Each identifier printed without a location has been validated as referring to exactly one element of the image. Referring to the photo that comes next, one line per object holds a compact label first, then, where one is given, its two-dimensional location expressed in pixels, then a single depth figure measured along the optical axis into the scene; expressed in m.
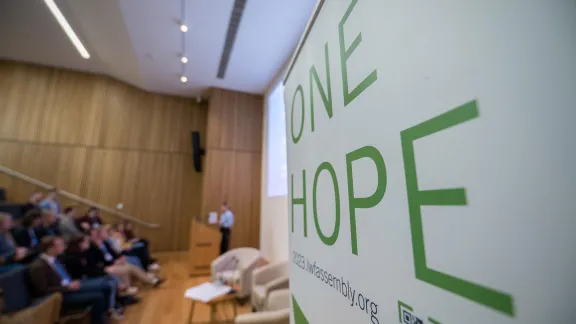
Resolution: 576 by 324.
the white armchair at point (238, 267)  3.38
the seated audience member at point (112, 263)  3.41
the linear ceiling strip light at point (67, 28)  4.10
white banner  0.32
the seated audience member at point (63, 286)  2.44
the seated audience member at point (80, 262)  3.05
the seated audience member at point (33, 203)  4.78
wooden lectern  4.80
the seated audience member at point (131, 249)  4.33
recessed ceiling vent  4.01
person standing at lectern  5.29
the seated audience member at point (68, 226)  4.38
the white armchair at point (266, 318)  1.83
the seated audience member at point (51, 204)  4.77
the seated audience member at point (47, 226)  3.90
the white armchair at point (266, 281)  2.77
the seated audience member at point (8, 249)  2.92
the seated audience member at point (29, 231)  3.55
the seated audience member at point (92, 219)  5.04
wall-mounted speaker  6.71
